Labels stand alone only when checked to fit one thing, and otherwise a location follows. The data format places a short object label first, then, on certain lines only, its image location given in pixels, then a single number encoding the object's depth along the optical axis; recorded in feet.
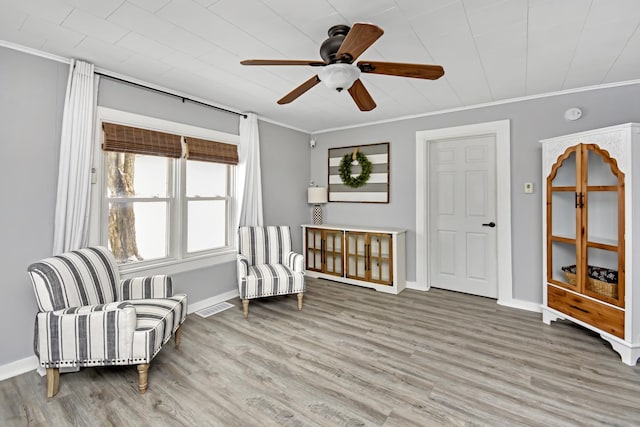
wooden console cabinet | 13.23
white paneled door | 12.46
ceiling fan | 5.88
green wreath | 14.93
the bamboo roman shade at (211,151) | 10.86
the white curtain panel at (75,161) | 7.80
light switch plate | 11.07
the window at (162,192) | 9.01
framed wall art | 14.60
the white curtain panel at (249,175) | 12.60
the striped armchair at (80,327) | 6.21
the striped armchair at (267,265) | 10.65
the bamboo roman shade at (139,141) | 8.77
